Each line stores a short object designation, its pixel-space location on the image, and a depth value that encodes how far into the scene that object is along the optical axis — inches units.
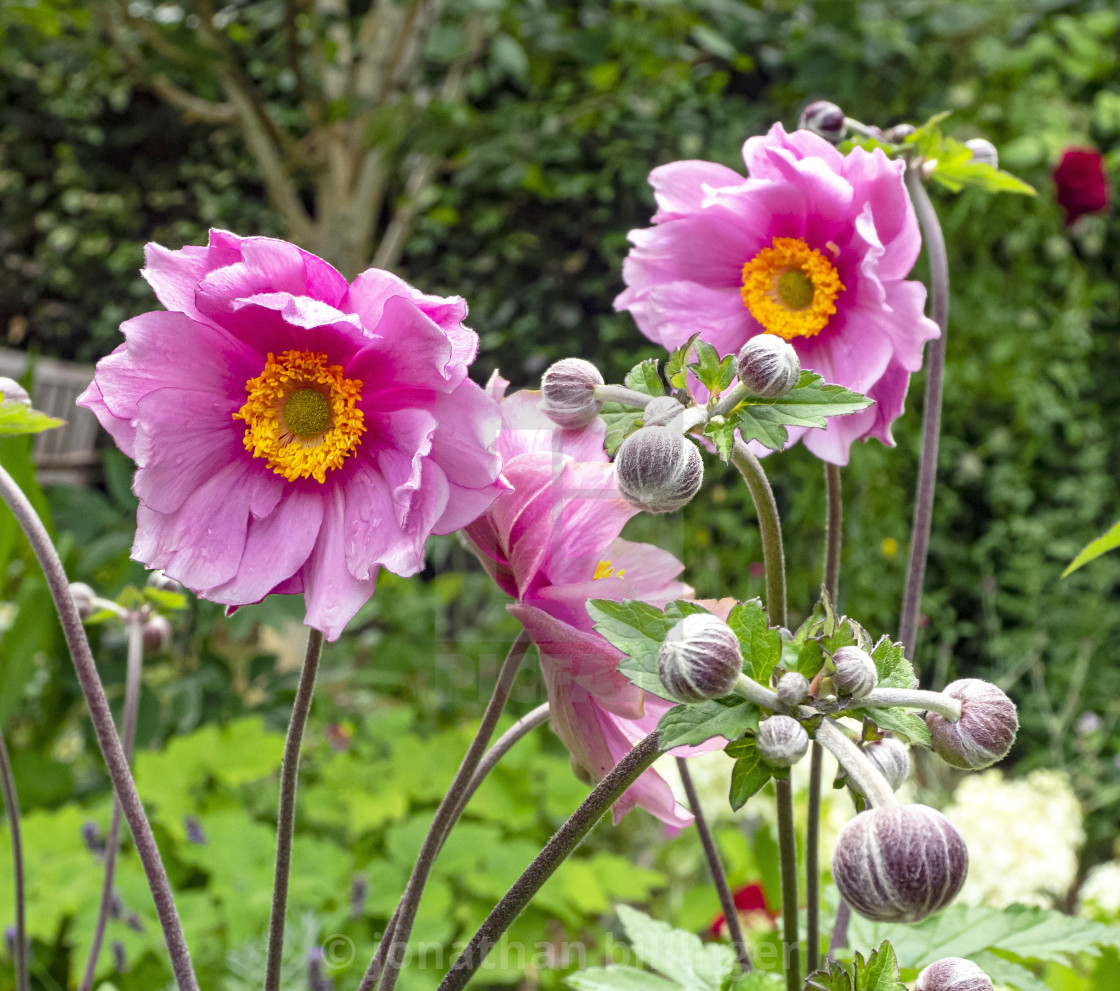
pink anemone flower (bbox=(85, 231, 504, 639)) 17.2
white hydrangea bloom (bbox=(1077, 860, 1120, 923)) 54.2
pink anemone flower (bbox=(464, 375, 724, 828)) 17.7
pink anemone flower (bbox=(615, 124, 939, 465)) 23.9
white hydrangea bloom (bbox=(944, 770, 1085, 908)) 56.0
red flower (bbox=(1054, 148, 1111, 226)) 91.6
